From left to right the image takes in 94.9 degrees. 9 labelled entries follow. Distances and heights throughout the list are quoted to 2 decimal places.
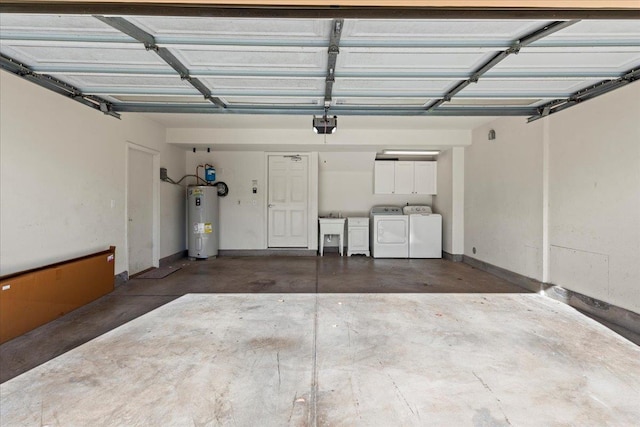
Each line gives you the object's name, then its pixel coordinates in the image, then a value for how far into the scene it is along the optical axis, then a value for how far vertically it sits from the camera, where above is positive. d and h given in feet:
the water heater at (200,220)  18.40 -0.74
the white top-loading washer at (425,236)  19.72 -1.83
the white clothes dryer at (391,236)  19.85 -1.84
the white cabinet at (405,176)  21.22 +2.37
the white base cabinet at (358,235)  20.42 -1.84
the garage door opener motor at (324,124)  12.16 +3.55
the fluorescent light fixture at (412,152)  19.36 +3.81
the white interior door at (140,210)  14.24 -0.10
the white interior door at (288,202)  20.59 +0.45
